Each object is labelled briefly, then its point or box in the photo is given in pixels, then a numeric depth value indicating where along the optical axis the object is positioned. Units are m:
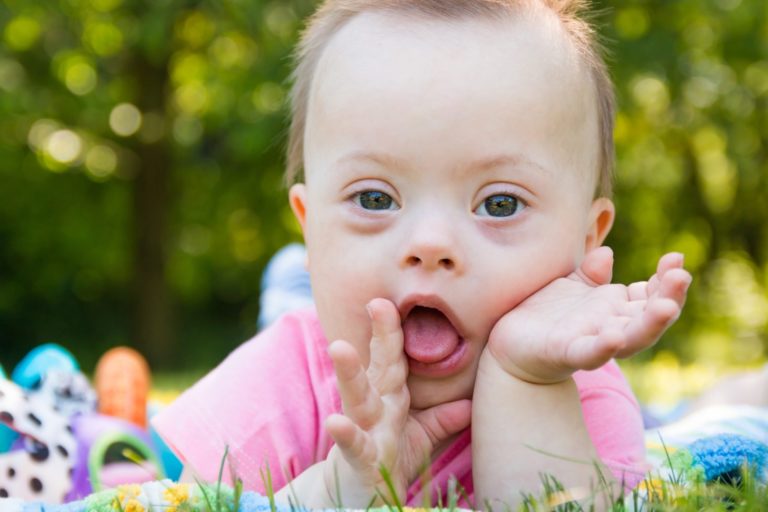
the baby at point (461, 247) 0.56
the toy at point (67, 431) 0.69
